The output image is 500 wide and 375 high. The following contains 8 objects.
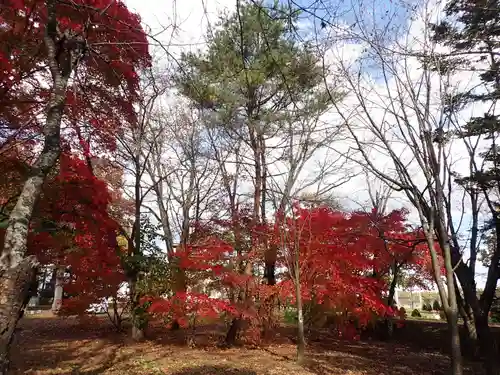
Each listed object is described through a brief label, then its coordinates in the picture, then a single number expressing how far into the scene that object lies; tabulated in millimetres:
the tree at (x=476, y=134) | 5238
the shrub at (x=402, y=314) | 13548
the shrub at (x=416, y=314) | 20750
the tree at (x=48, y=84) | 2830
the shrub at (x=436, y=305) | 22534
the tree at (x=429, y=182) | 3807
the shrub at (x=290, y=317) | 17045
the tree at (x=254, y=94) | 9383
